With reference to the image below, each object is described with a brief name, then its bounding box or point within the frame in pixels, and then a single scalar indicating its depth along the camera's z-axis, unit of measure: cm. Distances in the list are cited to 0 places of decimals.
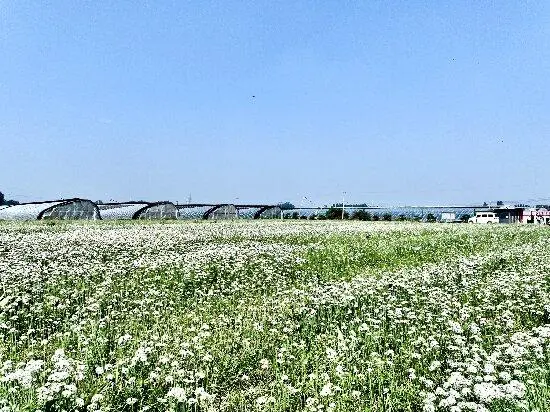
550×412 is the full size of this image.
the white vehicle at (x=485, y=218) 7150
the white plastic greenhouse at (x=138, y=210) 6162
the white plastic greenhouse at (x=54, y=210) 5194
